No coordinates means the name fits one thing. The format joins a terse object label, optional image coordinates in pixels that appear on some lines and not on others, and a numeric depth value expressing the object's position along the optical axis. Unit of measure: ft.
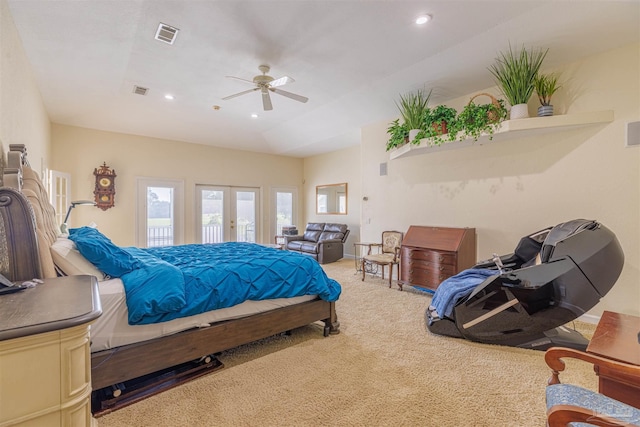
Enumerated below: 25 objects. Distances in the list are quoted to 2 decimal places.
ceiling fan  11.69
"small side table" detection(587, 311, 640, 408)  4.24
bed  4.99
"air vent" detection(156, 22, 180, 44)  10.00
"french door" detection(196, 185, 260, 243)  23.62
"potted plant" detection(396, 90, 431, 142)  14.24
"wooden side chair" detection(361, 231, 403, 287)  15.85
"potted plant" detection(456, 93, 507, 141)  11.61
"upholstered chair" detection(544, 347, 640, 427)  3.36
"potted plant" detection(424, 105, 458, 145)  12.97
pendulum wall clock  18.99
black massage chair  7.86
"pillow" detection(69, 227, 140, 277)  6.95
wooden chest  13.28
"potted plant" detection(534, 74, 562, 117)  10.93
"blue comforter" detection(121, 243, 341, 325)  6.64
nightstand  2.85
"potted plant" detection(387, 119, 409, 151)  14.85
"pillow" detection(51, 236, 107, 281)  6.19
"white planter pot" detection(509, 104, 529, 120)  11.06
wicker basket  11.58
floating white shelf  10.30
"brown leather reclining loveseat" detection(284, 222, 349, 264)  22.91
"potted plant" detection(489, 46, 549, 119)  10.88
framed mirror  25.67
